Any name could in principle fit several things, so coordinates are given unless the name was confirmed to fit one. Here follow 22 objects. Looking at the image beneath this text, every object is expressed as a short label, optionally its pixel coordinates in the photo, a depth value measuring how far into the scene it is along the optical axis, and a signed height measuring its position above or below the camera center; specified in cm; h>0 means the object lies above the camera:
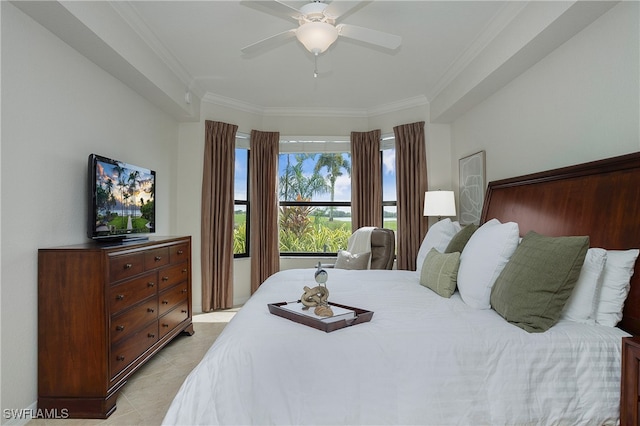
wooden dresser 205 -65
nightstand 128 -62
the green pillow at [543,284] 150 -30
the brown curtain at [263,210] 460 +13
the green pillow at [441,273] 207 -35
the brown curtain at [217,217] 425 +4
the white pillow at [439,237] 275 -16
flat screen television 237 +16
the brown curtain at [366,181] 468 +51
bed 126 -59
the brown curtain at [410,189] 439 +37
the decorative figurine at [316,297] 163 -37
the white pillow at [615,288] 157 -33
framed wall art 354 +34
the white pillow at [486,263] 180 -24
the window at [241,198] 470 +29
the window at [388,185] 481 +47
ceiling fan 203 +122
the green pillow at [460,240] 252 -16
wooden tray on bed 146 -44
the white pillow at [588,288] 159 -33
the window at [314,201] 498 +26
